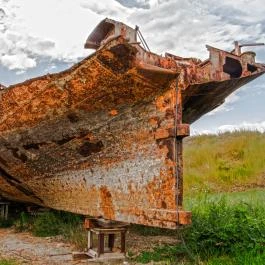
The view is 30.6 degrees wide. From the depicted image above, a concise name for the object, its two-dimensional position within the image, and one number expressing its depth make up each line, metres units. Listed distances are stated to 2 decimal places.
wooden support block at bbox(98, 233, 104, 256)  4.64
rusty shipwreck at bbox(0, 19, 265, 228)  4.10
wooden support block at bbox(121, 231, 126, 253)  4.71
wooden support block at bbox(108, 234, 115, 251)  4.84
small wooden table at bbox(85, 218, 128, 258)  4.63
